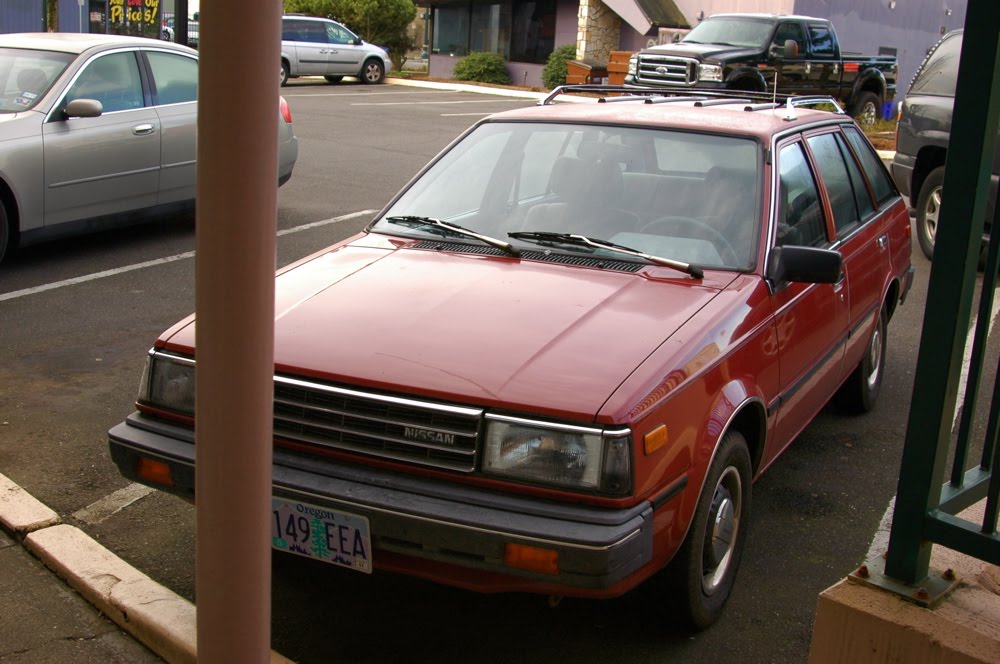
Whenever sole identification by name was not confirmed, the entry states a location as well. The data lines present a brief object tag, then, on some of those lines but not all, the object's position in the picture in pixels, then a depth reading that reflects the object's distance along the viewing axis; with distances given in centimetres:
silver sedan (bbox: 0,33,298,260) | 799
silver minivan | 2777
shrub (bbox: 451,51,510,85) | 3272
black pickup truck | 2014
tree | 3538
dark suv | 977
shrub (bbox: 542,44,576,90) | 3034
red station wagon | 325
